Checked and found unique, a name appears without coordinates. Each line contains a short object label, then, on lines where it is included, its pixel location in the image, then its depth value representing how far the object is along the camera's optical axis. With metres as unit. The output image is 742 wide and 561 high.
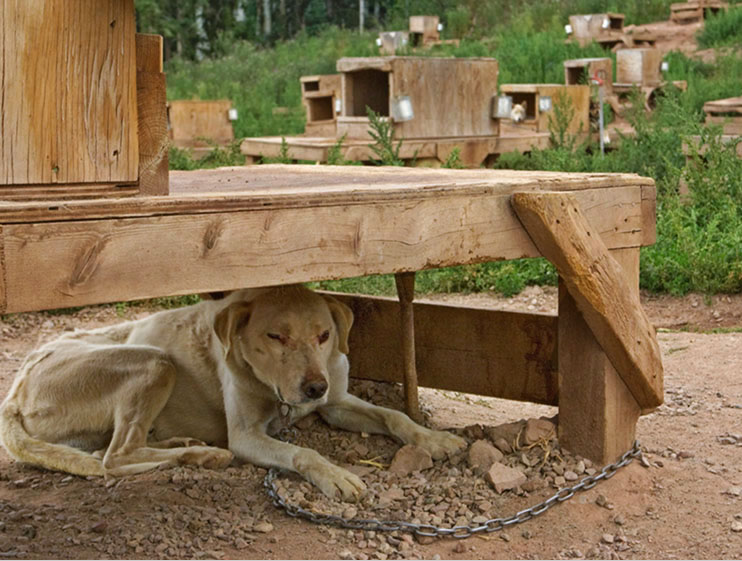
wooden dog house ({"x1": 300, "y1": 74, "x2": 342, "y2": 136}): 14.43
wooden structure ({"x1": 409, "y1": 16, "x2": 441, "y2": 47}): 24.28
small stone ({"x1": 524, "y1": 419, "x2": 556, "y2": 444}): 4.09
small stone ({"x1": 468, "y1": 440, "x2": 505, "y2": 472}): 3.94
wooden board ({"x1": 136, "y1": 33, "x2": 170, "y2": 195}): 2.91
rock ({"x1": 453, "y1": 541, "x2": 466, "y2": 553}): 3.38
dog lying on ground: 3.93
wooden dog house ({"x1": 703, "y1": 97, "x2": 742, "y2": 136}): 11.50
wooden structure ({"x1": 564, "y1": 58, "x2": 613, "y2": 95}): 14.46
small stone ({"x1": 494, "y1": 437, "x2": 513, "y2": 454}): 4.07
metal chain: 3.46
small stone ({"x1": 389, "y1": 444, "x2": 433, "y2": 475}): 4.02
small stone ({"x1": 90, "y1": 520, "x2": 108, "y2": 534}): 3.47
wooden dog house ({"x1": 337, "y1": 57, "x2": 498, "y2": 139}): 10.92
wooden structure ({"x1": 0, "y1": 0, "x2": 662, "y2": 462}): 2.57
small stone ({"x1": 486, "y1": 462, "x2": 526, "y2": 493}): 3.78
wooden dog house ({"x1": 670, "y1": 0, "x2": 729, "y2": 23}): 23.06
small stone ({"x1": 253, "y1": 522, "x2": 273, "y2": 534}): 3.46
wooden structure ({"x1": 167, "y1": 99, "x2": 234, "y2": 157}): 14.24
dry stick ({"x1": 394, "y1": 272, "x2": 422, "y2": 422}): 4.35
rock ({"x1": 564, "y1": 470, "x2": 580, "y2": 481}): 3.87
